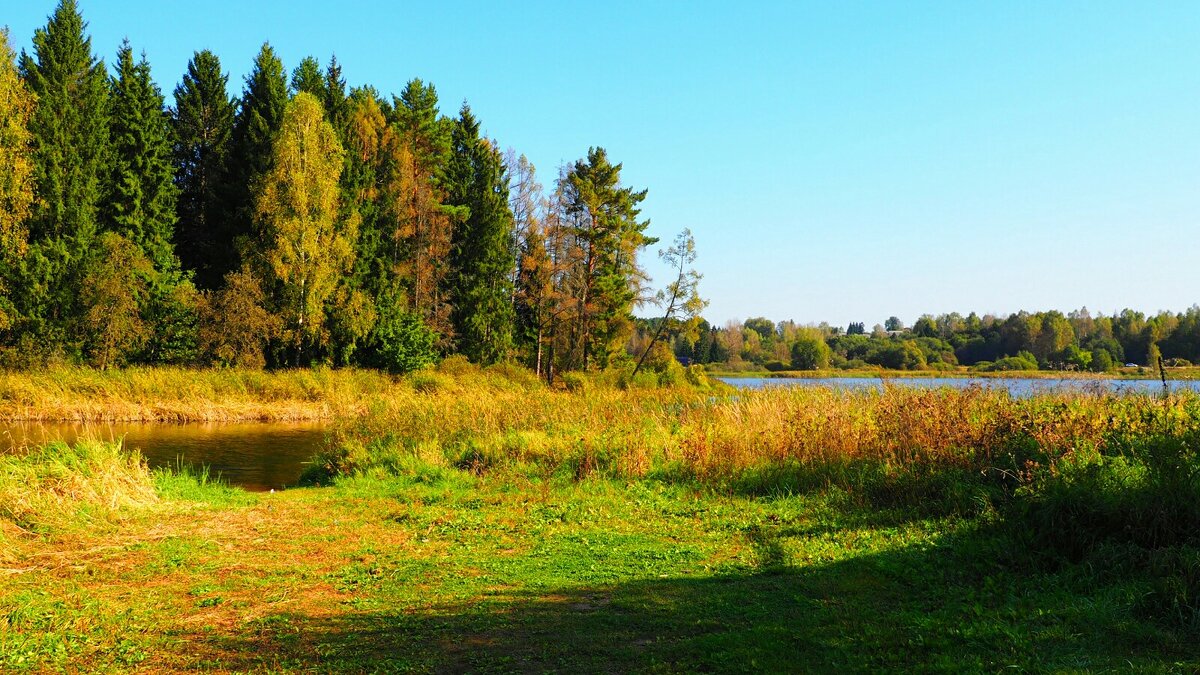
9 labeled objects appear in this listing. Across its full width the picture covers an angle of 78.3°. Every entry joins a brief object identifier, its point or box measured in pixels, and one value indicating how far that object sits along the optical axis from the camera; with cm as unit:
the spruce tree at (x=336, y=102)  4097
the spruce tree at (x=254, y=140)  3500
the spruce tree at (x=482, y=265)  4300
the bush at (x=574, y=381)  3824
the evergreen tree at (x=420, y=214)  4122
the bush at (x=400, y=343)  3669
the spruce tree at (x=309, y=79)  4122
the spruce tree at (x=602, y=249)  4444
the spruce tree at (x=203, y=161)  3725
